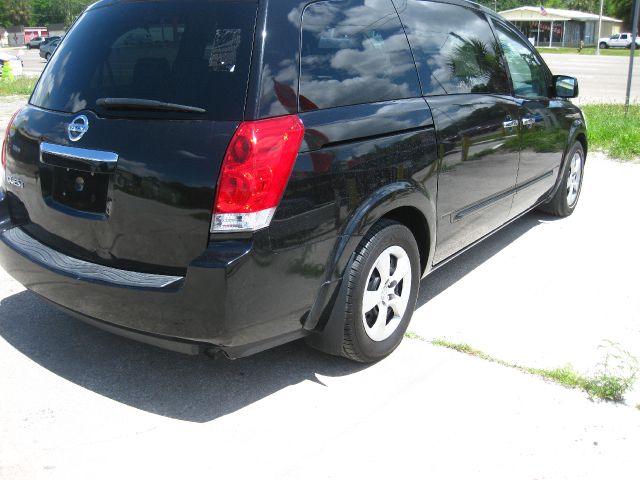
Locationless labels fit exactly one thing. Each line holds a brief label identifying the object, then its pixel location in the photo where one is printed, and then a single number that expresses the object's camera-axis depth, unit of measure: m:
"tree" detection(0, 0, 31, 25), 102.06
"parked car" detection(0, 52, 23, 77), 21.42
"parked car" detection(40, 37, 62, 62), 36.40
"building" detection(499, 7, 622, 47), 63.84
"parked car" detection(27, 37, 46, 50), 55.88
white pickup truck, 56.82
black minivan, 2.70
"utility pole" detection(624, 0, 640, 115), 9.62
